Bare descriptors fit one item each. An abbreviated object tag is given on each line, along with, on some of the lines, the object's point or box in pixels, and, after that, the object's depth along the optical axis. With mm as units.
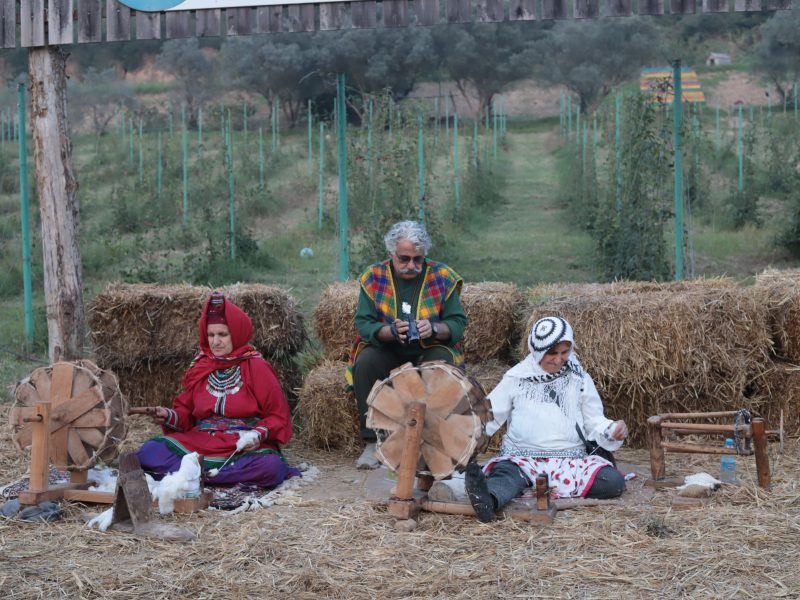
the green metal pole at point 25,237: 9805
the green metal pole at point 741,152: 15827
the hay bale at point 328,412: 6938
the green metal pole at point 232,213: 12863
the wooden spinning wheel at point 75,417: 5547
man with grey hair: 6379
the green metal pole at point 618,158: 11250
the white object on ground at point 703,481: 5312
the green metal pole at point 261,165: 17383
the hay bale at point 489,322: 7293
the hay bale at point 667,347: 6730
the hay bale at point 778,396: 6926
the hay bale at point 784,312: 6965
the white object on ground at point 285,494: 5461
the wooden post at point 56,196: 7652
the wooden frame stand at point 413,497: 5047
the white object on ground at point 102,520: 5047
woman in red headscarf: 5840
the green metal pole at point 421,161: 11586
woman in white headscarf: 5359
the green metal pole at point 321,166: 14184
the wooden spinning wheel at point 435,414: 5117
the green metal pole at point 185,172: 14881
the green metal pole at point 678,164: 8312
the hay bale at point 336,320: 7484
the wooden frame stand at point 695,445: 5172
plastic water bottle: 5555
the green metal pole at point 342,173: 8812
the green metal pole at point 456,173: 16781
